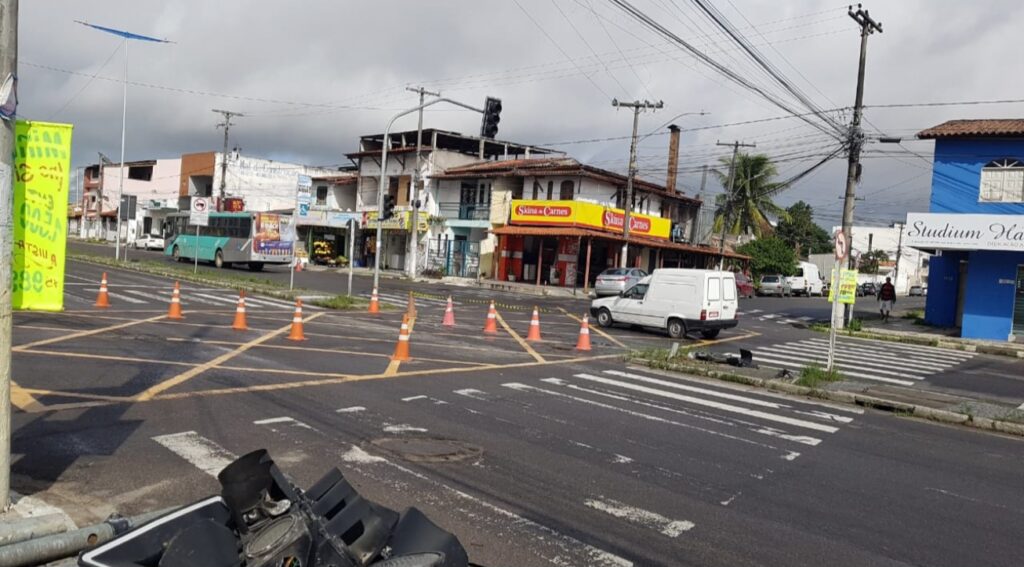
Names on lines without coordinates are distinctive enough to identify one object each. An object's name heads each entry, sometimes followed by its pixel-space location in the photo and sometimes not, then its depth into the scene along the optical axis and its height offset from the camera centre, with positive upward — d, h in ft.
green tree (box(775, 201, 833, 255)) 273.75 +19.55
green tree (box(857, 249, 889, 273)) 315.68 +12.42
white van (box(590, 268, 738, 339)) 68.23 -2.57
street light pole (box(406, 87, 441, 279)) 147.33 +5.75
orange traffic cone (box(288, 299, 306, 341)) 50.98 -5.66
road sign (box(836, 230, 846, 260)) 45.82 +2.41
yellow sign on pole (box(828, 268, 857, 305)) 51.11 +0.07
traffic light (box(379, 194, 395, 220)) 89.52 +4.89
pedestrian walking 108.99 -0.75
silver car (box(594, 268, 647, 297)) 120.98 -1.83
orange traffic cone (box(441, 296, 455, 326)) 67.62 -5.48
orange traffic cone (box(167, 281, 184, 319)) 58.70 -5.76
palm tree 177.99 +19.72
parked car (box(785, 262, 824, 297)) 188.85 +0.77
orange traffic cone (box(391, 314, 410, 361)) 44.63 -5.50
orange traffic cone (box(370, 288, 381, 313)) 77.13 -5.51
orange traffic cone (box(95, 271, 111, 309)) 62.95 -5.80
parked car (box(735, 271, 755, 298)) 157.48 -1.51
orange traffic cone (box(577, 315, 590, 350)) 55.77 -5.18
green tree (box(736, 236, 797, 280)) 195.83 +5.83
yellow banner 16.94 +0.24
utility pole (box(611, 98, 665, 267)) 132.67 +18.13
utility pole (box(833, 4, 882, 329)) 92.73 +17.88
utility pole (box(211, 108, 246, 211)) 200.34 +29.01
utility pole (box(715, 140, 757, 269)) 163.73 +17.36
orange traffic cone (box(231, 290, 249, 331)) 54.95 -5.56
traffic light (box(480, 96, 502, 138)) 71.41 +13.18
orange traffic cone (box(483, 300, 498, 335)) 63.72 -5.45
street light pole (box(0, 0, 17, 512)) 15.33 +0.01
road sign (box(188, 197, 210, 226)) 110.42 +3.39
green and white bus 138.82 -0.33
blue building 81.97 +8.66
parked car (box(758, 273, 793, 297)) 178.40 -0.92
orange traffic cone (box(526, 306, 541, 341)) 60.44 -5.29
